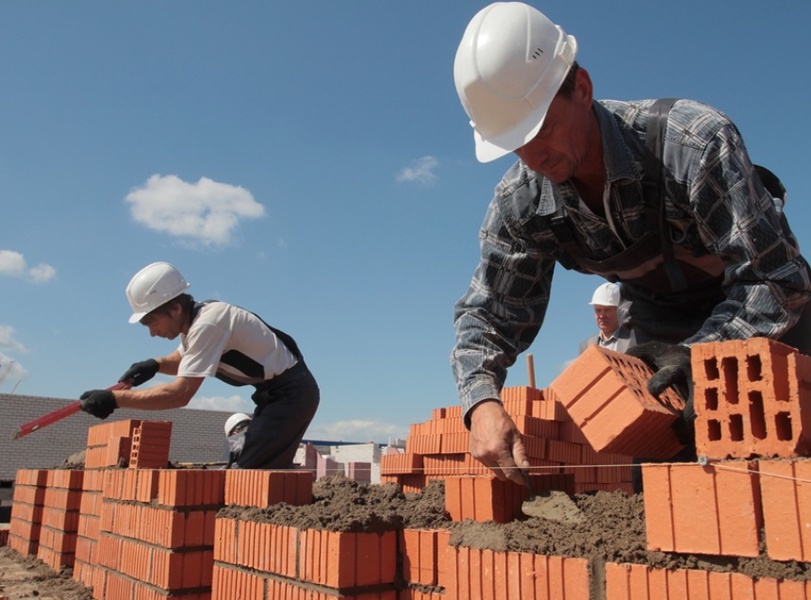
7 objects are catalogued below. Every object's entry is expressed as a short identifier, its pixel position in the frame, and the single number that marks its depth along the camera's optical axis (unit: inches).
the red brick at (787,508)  61.7
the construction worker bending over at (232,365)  186.2
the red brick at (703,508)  65.6
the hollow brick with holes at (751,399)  66.4
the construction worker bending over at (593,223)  78.2
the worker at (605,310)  273.1
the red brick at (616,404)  73.2
